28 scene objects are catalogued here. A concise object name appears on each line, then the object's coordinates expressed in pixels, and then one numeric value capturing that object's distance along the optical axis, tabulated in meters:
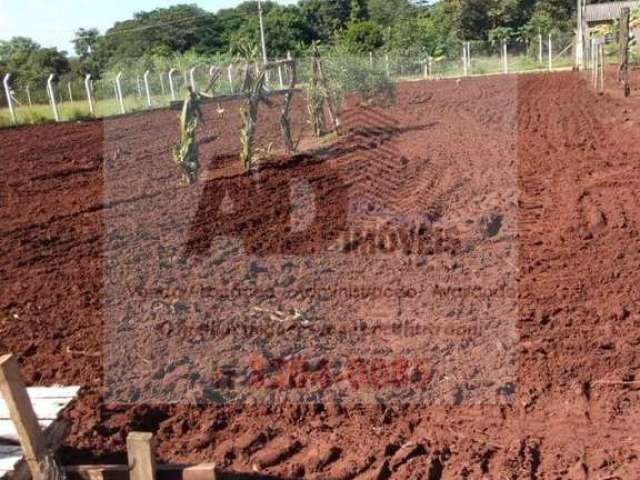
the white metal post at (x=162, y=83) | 27.77
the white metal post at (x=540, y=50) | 38.04
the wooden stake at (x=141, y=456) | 2.78
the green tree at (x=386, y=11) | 61.84
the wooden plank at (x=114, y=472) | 3.00
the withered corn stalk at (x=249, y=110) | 10.95
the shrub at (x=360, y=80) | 16.50
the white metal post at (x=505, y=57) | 35.84
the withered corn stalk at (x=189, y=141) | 10.20
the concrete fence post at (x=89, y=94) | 24.04
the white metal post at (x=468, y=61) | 38.76
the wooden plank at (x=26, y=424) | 2.62
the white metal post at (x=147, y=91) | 24.52
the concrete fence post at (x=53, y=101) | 23.17
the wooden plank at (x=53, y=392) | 3.36
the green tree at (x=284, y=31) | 50.53
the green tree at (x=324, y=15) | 56.75
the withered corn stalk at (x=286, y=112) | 12.04
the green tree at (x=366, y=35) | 46.38
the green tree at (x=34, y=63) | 40.73
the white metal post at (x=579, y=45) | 31.55
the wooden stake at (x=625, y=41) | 17.21
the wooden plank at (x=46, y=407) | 3.14
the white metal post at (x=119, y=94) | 23.79
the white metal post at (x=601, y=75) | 20.03
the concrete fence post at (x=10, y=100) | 22.45
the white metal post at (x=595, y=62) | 19.72
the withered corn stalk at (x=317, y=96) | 14.38
